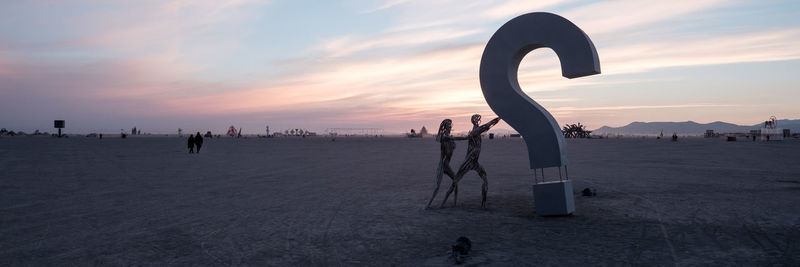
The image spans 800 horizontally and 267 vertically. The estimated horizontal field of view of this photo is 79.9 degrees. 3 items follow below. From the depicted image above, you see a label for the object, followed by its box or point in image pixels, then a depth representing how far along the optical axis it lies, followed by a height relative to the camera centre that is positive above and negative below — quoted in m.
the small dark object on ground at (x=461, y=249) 6.28 -1.49
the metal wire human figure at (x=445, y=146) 10.18 -0.17
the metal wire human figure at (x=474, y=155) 10.06 -0.36
